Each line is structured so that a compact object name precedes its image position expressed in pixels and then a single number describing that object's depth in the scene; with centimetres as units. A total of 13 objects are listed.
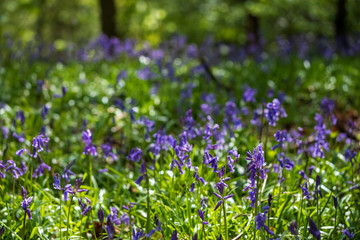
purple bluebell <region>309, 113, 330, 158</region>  261
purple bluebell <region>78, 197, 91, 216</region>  201
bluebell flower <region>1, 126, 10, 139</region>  292
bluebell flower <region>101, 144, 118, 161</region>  268
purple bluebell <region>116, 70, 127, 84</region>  470
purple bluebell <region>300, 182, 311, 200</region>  205
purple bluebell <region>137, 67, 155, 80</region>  531
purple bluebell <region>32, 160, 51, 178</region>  235
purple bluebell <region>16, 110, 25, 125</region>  294
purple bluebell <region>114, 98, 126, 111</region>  380
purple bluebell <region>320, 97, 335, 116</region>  316
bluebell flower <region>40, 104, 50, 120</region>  303
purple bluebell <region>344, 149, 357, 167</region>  267
